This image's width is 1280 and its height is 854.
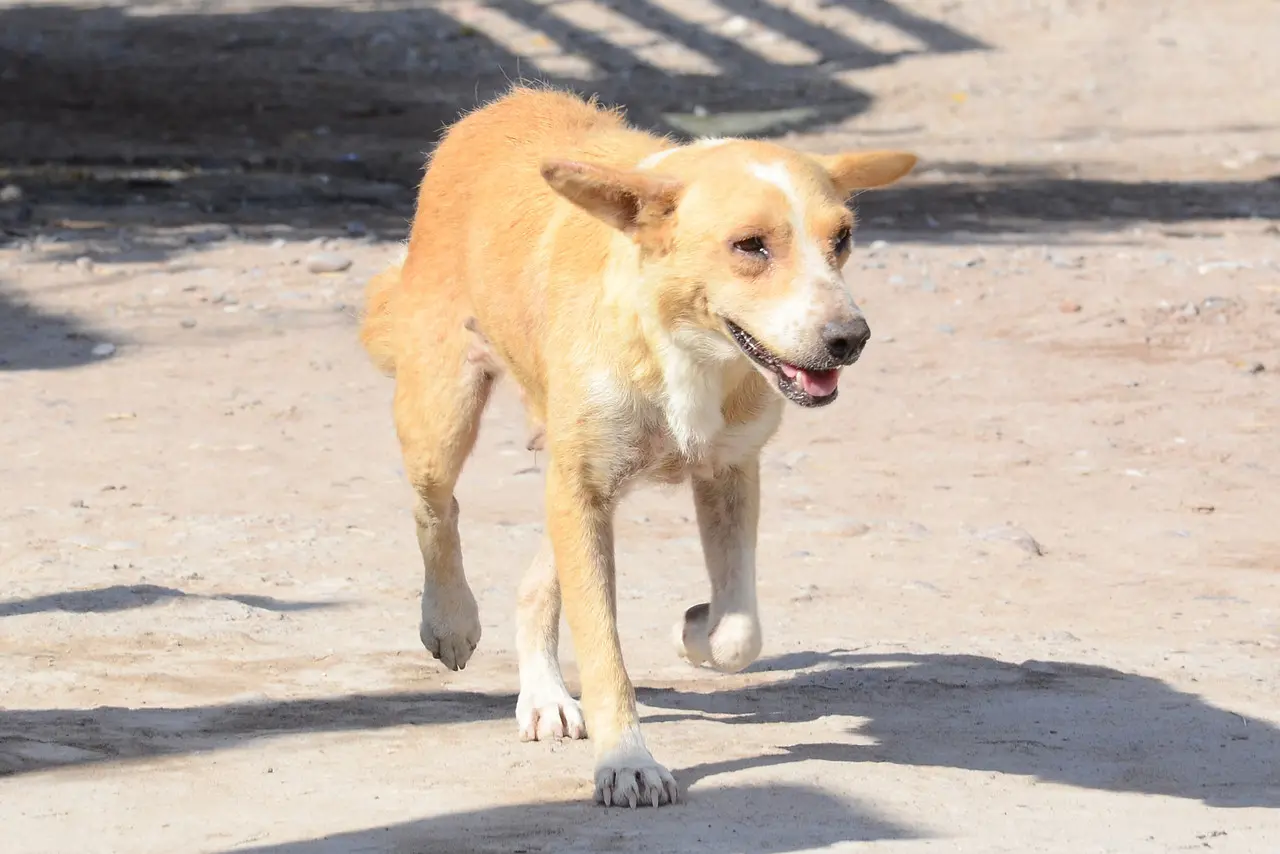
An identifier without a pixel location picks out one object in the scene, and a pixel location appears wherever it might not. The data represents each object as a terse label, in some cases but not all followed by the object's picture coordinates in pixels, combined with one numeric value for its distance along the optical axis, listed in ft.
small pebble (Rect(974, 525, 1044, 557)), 47.09
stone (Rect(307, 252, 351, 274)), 73.56
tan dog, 28.50
